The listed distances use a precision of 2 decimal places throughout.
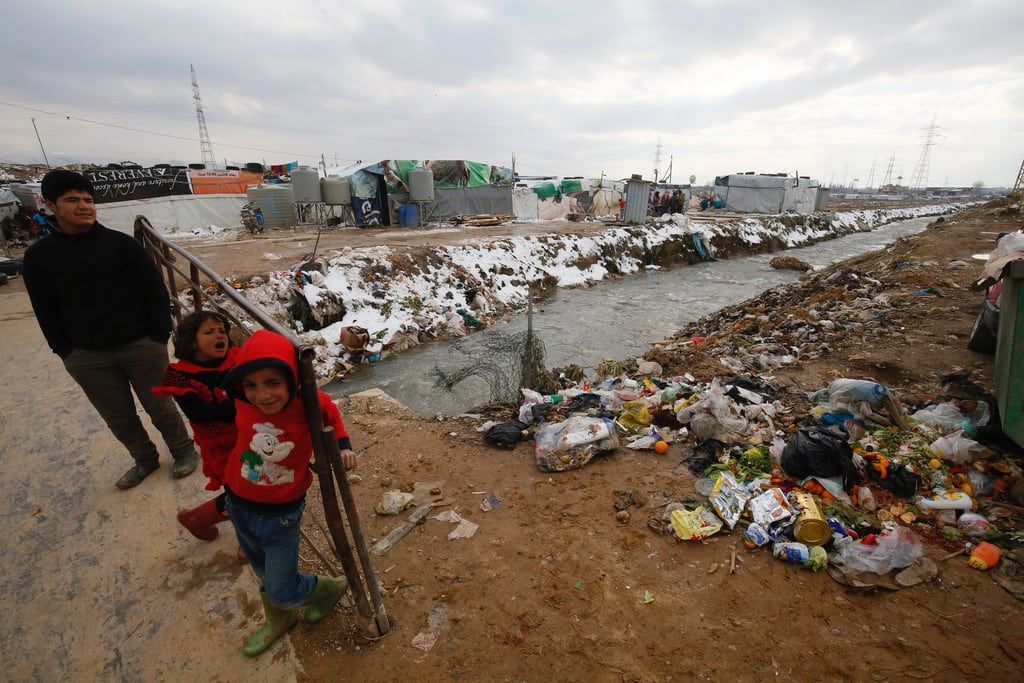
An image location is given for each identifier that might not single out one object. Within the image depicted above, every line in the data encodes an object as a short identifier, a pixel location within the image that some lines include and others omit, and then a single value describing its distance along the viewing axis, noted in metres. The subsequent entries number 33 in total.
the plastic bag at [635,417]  4.00
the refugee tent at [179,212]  15.36
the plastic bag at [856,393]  3.68
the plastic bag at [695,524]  2.63
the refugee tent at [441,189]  16.91
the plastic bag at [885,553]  2.31
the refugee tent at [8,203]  12.91
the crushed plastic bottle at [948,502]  2.70
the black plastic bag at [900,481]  2.85
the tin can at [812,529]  2.52
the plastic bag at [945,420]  3.36
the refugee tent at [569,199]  24.16
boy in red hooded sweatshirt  1.47
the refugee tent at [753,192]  28.11
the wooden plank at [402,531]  2.59
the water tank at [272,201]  16.66
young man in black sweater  2.21
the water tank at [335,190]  16.19
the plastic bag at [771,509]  2.64
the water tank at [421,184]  16.59
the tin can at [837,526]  2.57
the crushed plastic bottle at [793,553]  2.44
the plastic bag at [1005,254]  2.91
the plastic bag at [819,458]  2.96
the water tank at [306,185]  15.29
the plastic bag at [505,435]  3.91
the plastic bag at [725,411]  3.71
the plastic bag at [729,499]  2.76
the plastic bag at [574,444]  3.48
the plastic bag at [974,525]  2.51
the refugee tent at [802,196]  28.60
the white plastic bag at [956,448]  3.02
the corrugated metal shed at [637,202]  19.30
